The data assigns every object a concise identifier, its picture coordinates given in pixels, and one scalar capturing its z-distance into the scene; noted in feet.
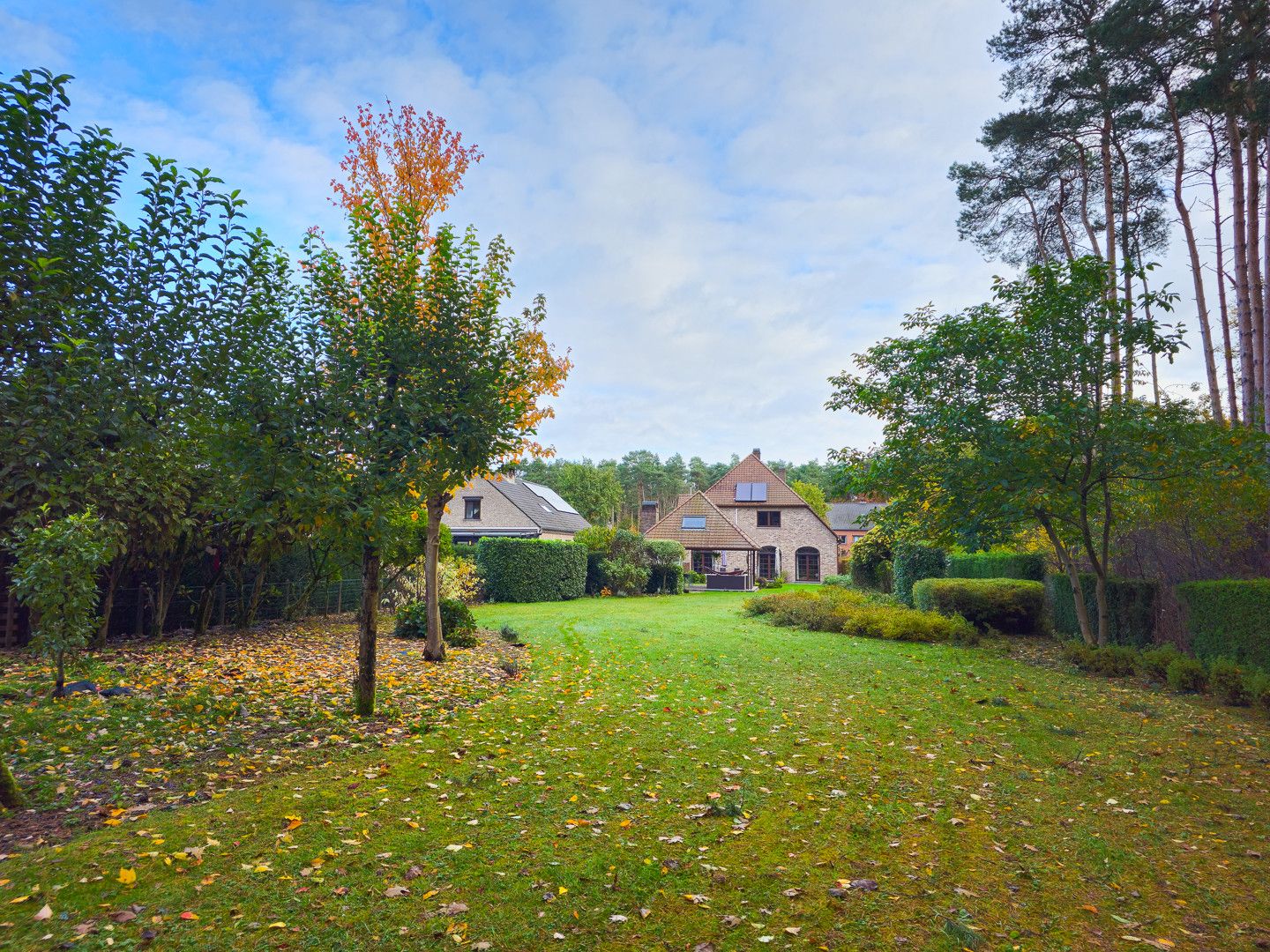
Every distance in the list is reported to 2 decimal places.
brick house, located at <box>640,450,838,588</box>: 115.03
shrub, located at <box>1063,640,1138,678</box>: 31.42
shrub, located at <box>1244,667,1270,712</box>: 23.84
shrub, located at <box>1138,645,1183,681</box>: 29.40
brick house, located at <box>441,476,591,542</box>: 107.45
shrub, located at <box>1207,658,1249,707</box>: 25.36
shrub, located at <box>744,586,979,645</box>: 43.57
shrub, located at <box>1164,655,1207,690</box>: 27.55
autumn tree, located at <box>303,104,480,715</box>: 19.56
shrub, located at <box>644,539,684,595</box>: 87.56
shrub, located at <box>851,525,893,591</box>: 75.82
